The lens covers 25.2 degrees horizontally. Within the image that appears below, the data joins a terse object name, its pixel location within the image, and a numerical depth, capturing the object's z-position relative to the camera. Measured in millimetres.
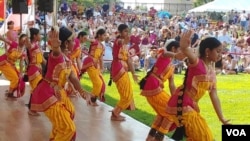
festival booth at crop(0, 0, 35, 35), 15562
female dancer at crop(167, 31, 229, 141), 5012
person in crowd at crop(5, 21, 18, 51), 10523
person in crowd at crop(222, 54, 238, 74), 16266
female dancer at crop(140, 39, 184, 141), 6605
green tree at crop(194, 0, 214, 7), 39059
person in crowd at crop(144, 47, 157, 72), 15328
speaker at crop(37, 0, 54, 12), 12086
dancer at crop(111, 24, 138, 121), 8162
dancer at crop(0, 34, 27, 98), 9875
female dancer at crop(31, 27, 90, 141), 5469
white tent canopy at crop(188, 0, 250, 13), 23297
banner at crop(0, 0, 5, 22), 16172
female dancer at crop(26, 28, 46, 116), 8734
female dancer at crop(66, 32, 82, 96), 10345
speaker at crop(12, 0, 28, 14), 12805
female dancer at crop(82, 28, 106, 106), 9531
